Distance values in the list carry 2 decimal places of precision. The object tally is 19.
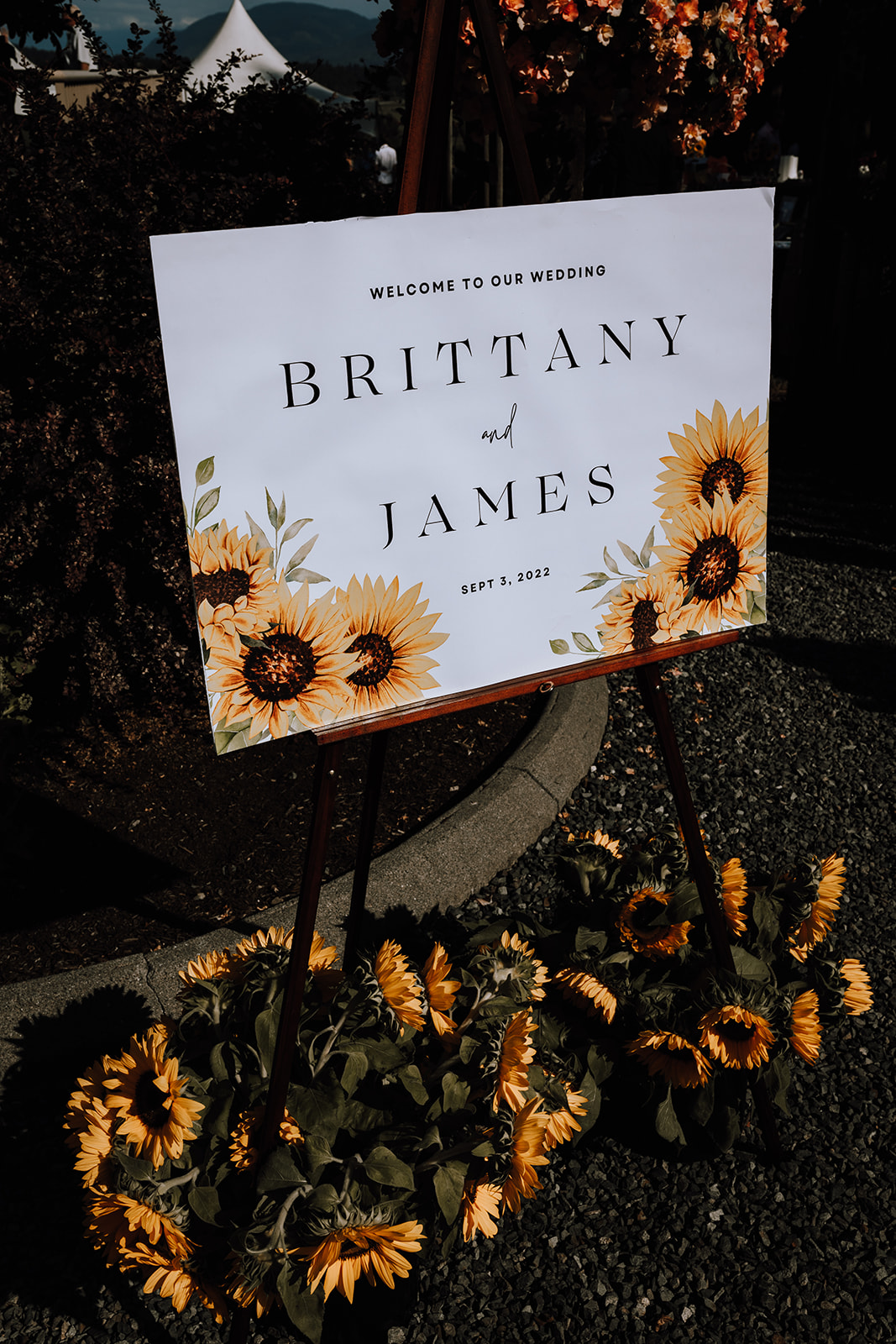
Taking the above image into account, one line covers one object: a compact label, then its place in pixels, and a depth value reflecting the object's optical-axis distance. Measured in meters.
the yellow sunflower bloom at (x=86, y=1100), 1.60
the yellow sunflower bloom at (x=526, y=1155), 1.59
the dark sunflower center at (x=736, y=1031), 1.80
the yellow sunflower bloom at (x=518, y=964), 1.87
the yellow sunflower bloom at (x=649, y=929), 1.96
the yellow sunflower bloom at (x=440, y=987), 1.80
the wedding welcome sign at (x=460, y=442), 1.26
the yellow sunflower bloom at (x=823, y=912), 2.02
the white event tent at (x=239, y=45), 14.38
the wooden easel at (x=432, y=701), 1.45
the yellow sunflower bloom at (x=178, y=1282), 1.50
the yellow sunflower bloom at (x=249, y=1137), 1.59
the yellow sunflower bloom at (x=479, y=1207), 1.60
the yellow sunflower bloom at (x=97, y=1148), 1.55
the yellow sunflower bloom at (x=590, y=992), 1.88
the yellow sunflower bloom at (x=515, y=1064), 1.64
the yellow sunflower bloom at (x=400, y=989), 1.72
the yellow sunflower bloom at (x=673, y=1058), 1.84
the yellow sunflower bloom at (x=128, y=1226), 1.47
